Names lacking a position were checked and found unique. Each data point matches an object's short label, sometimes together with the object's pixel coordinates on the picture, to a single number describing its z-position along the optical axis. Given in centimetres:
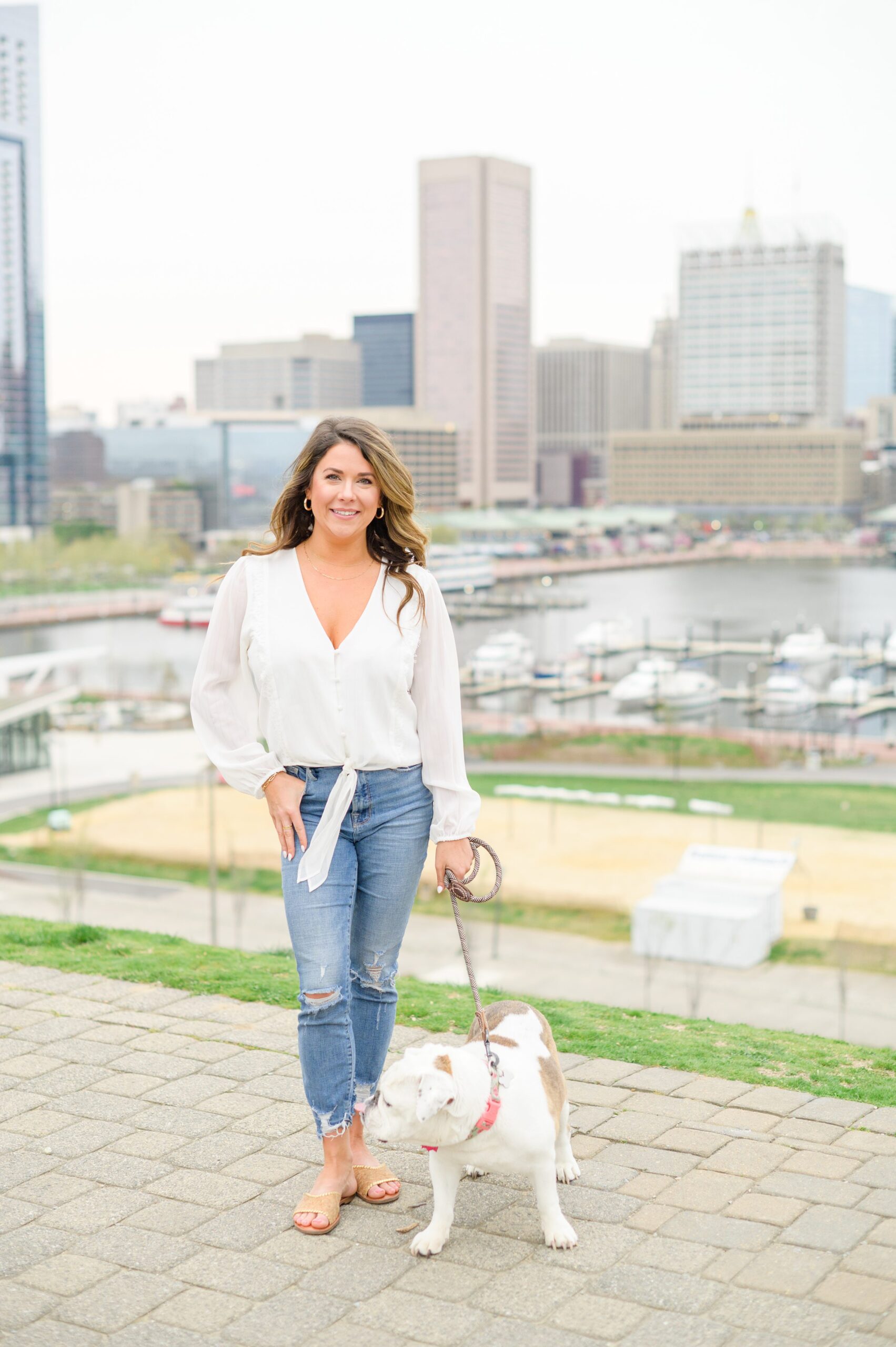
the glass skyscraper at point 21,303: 11169
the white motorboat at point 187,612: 8306
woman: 286
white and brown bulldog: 258
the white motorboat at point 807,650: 6538
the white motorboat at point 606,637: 6825
